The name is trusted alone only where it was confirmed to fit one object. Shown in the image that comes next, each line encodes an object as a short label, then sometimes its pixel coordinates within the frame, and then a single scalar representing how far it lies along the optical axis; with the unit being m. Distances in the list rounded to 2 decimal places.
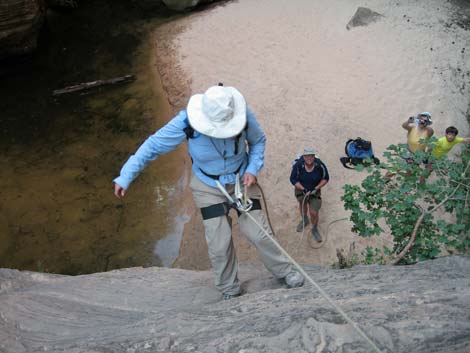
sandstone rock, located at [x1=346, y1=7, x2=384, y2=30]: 9.14
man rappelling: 3.69
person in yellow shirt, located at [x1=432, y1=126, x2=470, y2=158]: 5.78
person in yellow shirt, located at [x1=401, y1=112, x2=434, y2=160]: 5.95
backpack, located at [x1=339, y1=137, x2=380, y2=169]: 6.44
